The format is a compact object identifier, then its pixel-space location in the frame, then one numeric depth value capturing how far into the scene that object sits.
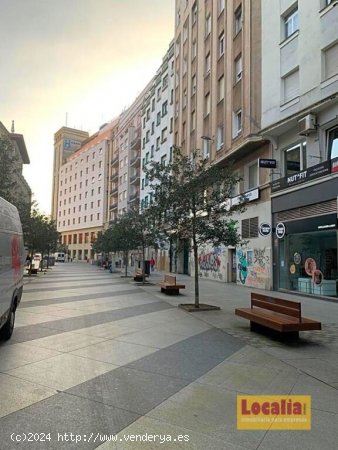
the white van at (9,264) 6.70
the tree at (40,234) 30.49
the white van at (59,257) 91.25
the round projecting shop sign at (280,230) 19.48
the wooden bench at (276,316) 7.98
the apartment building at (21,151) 24.10
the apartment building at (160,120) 45.69
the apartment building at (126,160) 69.50
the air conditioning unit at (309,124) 17.27
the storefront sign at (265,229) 20.80
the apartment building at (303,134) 16.56
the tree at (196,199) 13.53
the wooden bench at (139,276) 26.00
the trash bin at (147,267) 33.98
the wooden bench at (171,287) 17.92
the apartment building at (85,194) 92.56
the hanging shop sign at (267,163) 20.23
